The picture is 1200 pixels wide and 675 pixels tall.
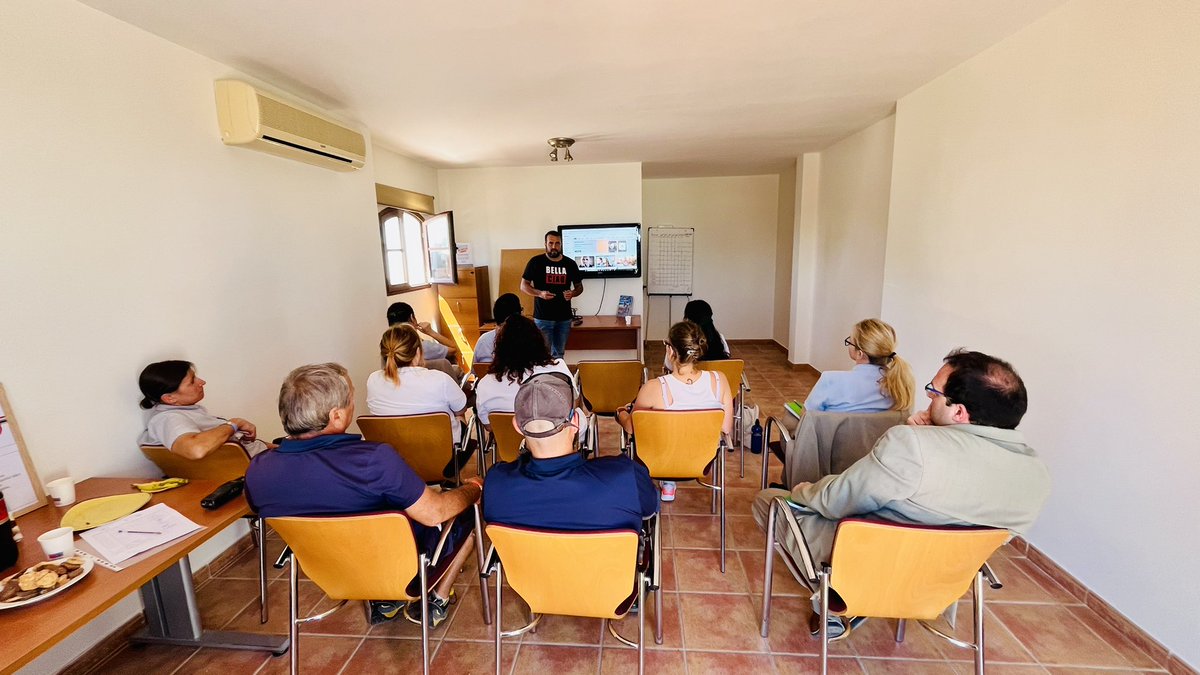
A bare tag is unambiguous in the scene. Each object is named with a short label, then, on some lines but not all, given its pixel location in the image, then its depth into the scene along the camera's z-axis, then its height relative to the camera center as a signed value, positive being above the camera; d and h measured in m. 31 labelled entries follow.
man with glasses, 1.37 -0.60
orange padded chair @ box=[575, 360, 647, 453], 3.43 -0.86
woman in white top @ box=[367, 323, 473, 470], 2.53 -0.60
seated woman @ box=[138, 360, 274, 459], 2.02 -0.62
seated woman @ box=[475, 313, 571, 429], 2.68 -0.56
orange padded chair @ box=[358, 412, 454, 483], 2.37 -0.84
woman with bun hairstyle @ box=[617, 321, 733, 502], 2.40 -0.61
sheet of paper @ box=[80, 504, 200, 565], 1.47 -0.83
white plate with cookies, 1.24 -0.81
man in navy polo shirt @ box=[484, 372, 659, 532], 1.47 -0.66
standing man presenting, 5.05 -0.22
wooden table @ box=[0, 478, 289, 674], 1.16 -0.85
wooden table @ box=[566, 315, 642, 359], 5.74 -0.87
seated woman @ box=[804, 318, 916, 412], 2.29 -0.58
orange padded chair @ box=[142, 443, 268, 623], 2.11 -0.85
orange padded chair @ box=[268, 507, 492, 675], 1.44 -0.91
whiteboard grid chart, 7.67 +0.06
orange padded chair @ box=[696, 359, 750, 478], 3.29 -0.80
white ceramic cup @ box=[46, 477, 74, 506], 1.73 -0.77
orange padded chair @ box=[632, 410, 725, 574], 2.22 -0.86
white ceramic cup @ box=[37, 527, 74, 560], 1.40 -0.78
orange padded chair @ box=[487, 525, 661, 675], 1.37 -0.92
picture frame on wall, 1.64 -0.67
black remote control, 1.71 -0.80
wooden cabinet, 5.76 -0.44
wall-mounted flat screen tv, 6.07 +0.19
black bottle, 1.36 -0.75
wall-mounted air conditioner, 2.51 +0.80
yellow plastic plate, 1.61 -0.81
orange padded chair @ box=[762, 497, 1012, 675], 1.33 -0.92
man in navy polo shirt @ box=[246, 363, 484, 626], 1.50 -0.62
